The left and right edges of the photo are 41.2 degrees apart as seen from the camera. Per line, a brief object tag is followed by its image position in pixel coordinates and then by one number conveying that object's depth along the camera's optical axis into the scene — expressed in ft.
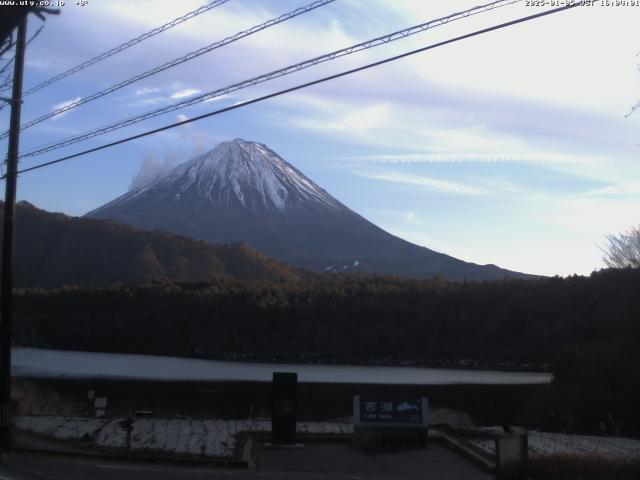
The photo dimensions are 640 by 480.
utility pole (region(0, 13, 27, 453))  57.57
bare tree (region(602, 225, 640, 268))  161.79
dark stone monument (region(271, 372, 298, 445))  60.59
